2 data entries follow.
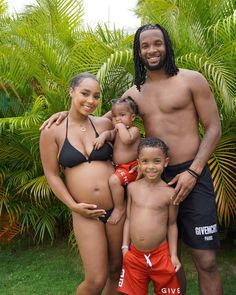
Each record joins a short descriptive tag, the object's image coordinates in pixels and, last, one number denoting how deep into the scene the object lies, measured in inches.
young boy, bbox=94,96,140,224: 127.6
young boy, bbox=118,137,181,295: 125.2
